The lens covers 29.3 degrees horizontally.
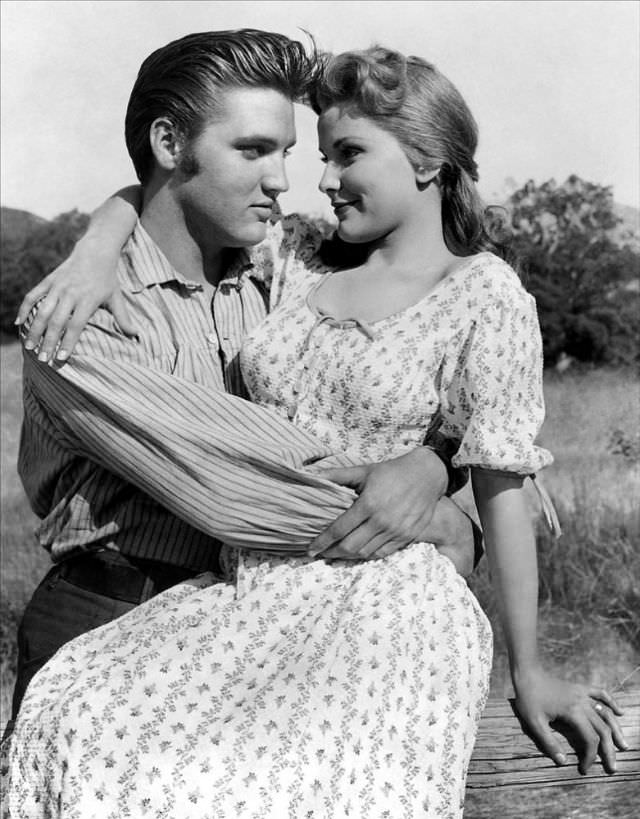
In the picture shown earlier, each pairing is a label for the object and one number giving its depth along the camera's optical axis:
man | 2.65
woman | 2.40
